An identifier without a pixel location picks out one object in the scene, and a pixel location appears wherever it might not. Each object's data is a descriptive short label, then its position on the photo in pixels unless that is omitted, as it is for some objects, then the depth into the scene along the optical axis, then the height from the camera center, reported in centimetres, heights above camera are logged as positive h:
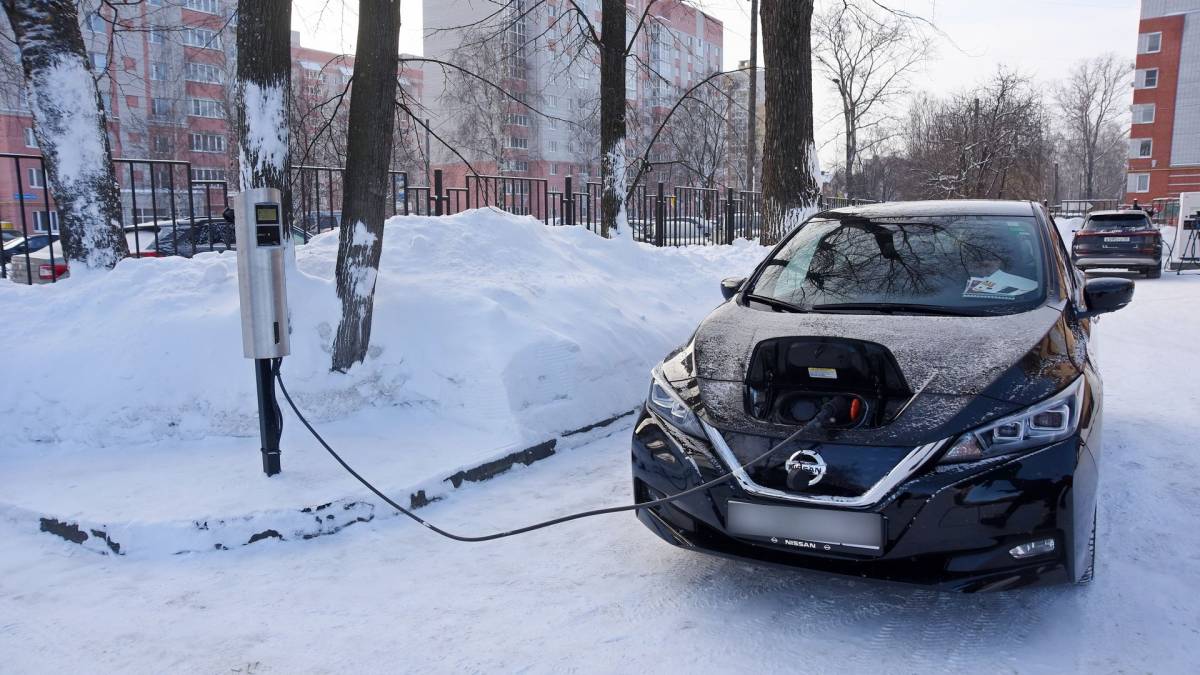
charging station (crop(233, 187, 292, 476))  449 -33
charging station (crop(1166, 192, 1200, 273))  2047 -43
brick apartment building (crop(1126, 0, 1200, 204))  6288 +959
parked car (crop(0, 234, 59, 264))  1897 -18
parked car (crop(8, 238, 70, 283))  1075 -45
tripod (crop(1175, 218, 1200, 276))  2016 -54
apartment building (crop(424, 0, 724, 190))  5047 +768
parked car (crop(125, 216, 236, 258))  1259 -5
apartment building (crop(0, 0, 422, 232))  4566 +736
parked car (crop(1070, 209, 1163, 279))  1864 -49
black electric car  277 -77
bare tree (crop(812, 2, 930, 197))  3903 +696
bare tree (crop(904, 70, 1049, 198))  3816 +369
